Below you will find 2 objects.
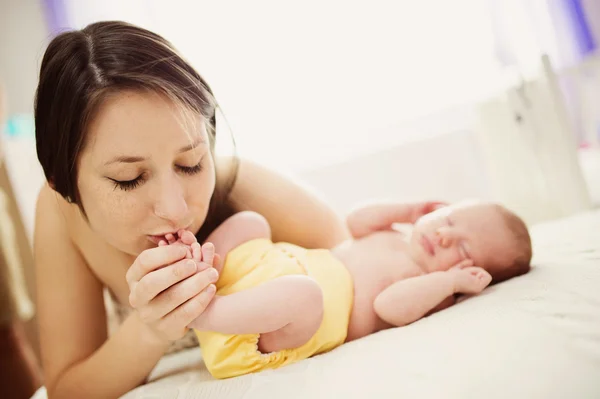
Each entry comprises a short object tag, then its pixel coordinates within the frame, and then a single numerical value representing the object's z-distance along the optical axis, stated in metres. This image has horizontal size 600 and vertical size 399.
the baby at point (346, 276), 0.83
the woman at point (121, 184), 0.77
